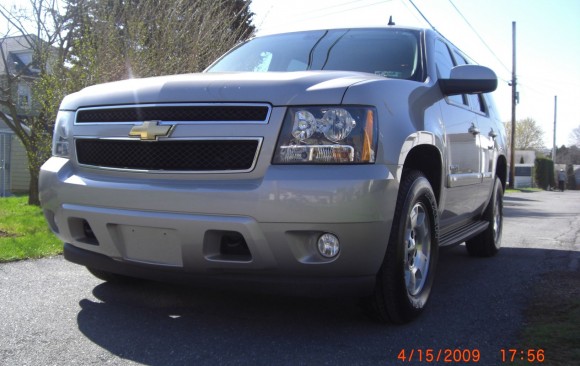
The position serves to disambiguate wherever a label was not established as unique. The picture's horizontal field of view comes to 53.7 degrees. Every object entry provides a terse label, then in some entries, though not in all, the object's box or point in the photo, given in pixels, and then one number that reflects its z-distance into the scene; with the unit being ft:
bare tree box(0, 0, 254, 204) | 29.81
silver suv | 8.95
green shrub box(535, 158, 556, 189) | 153.79
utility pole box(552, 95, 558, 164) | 201.69
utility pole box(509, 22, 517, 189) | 112.38
